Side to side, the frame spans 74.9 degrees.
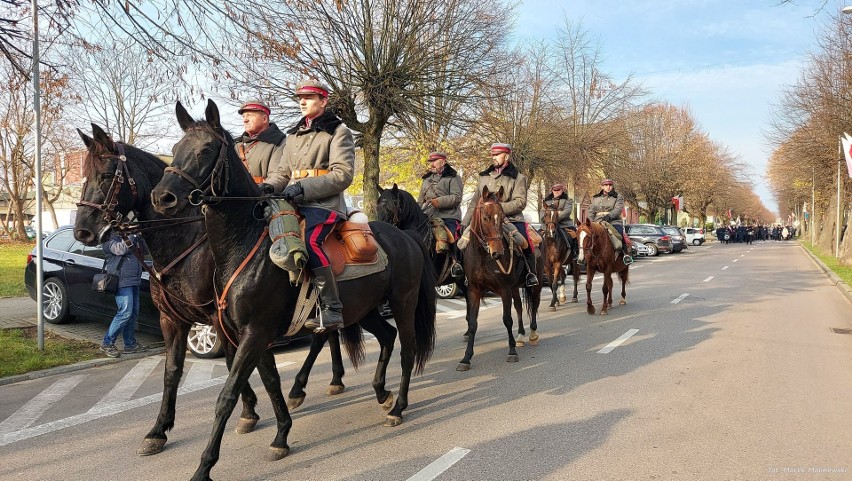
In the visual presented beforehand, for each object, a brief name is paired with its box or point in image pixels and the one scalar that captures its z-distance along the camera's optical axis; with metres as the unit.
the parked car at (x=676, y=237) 36.38
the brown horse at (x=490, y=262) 7.12
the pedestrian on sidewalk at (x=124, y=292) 7.24
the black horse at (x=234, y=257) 3.51
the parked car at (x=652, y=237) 33.34
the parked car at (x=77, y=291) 7.68
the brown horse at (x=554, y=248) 11.79
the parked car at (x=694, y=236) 50.41
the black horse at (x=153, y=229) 3.94
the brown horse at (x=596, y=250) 11.49
